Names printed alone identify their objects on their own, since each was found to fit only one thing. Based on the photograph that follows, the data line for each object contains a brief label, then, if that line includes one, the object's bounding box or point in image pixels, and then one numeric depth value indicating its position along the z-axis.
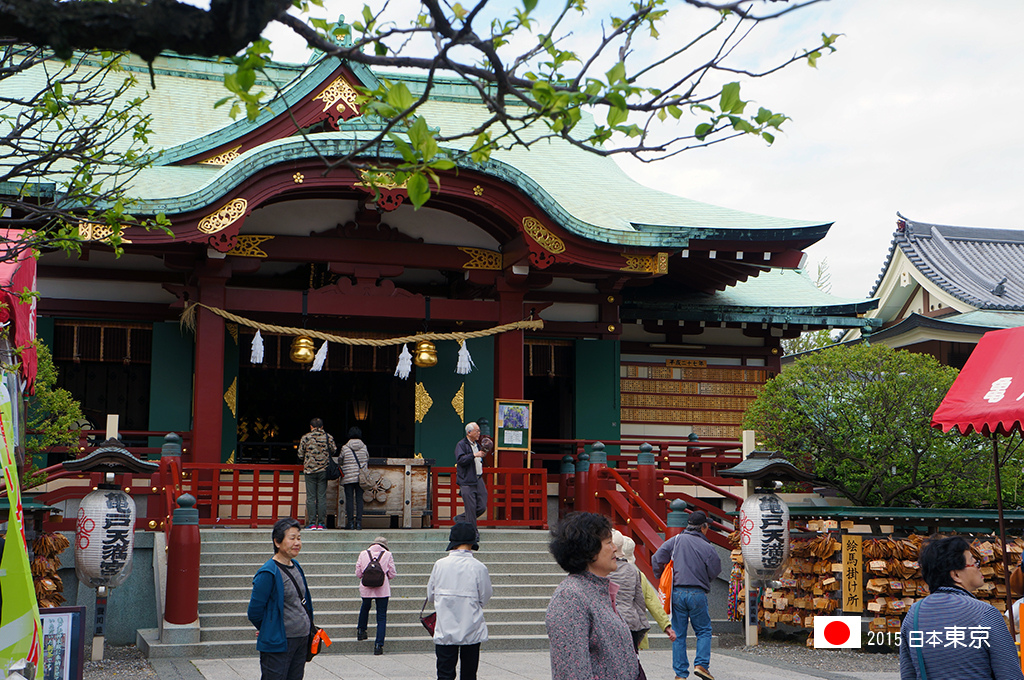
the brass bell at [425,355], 14.48
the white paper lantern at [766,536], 10.78
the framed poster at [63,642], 6.08
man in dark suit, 12.40
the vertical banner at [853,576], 11.41
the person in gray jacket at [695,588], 8.73
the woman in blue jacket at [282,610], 5.80
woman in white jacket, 6.91
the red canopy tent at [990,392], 8.72
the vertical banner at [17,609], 4.53
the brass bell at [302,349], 13.96
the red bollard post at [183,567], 10.06
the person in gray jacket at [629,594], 7.01
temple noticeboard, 14.12
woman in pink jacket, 10.14
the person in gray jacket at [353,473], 12.84
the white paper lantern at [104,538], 9.65
